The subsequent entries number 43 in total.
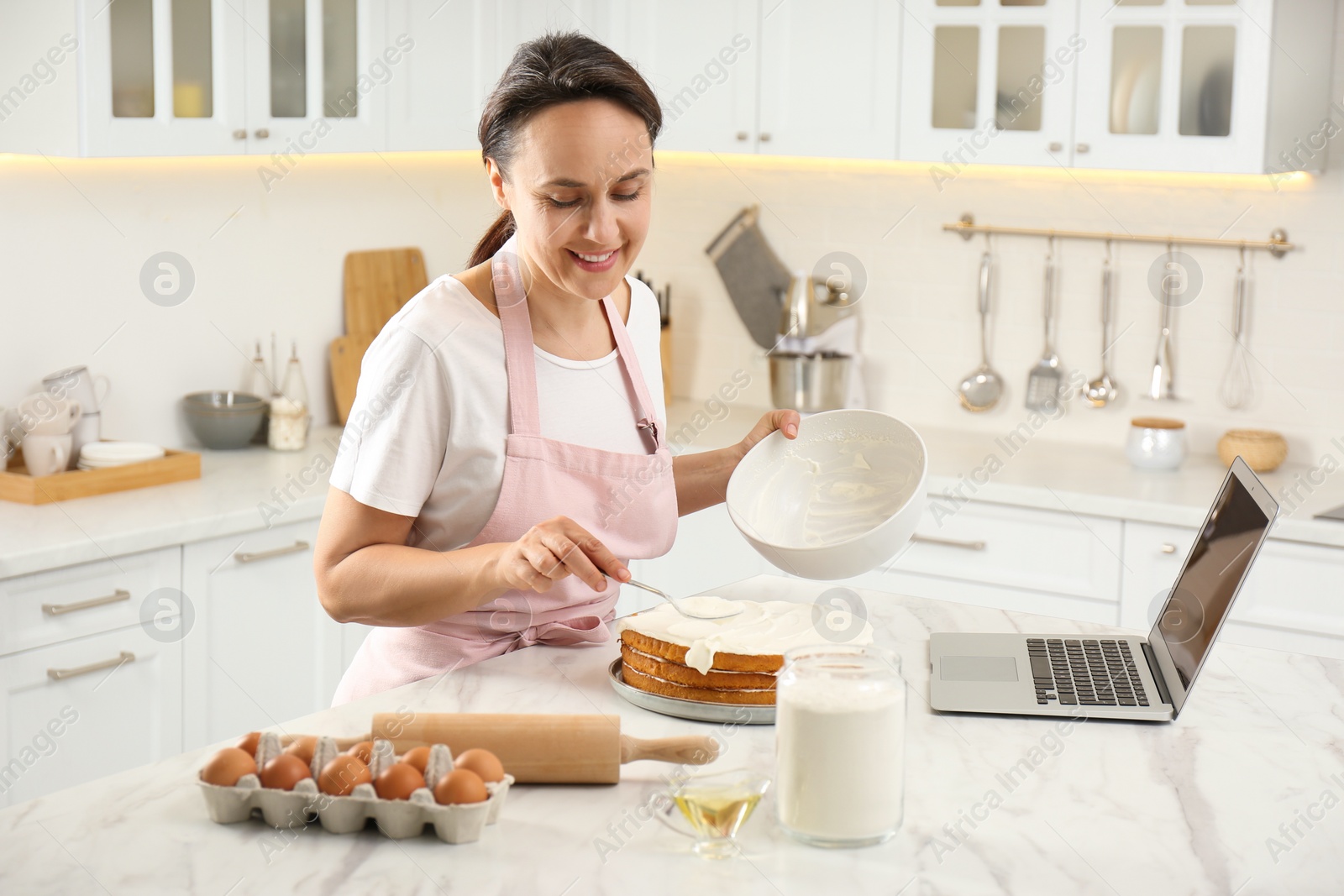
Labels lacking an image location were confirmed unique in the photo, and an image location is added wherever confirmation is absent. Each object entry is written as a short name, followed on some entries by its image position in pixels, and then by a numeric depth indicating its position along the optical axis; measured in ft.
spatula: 11.24
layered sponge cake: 4.47
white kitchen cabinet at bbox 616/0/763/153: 11.23
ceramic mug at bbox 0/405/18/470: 9.16
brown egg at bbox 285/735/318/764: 3.75
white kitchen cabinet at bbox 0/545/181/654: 7.82
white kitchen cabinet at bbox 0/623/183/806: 7.91
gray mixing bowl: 10.44
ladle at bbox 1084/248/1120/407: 10.93
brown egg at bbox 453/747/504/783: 3.70
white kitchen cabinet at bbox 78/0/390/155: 8.65
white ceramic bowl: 5.40
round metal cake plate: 4.48
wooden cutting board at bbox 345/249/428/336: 11.83
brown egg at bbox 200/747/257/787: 3.63
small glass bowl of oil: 3.57
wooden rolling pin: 3.97
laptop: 4.60
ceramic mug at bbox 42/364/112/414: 9.36
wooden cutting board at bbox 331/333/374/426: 11.60
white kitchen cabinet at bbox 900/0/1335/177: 9.34
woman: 4.99
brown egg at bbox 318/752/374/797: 3.63
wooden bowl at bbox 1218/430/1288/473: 9.94
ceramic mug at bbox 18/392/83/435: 9.00
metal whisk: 10.41
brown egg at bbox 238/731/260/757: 3.77
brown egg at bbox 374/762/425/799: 3.59
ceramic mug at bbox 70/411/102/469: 9.43
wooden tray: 8.80
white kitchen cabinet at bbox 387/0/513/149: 10.63
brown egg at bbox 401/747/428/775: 3.73
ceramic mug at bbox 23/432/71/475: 8.91
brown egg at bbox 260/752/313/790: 3.61
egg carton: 3.57
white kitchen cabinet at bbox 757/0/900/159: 10.66
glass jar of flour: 3.63
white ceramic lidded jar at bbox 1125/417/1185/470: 10.14
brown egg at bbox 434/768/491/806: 3.58
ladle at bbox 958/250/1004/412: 11.62
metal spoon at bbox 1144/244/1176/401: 10.75
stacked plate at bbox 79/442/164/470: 9.29
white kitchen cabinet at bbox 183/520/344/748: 8.90
